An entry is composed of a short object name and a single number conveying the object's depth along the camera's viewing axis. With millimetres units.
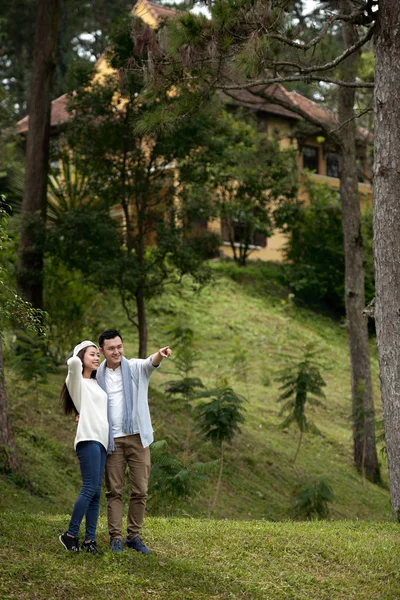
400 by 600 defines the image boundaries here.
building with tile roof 29372
